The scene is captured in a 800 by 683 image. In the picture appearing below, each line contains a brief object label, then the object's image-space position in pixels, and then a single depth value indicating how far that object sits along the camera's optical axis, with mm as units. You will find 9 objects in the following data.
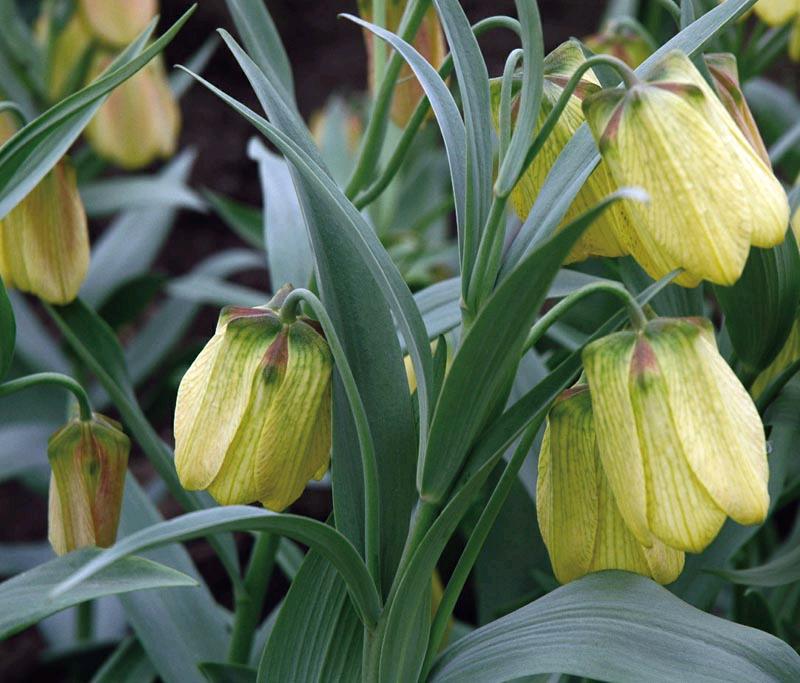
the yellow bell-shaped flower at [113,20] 1011
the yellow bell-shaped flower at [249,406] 657
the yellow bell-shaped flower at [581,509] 656
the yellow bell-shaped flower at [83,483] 702
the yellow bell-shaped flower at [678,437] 629
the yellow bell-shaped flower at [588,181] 666
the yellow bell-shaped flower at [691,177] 631
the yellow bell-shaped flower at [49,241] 727
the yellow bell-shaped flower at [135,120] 1087
